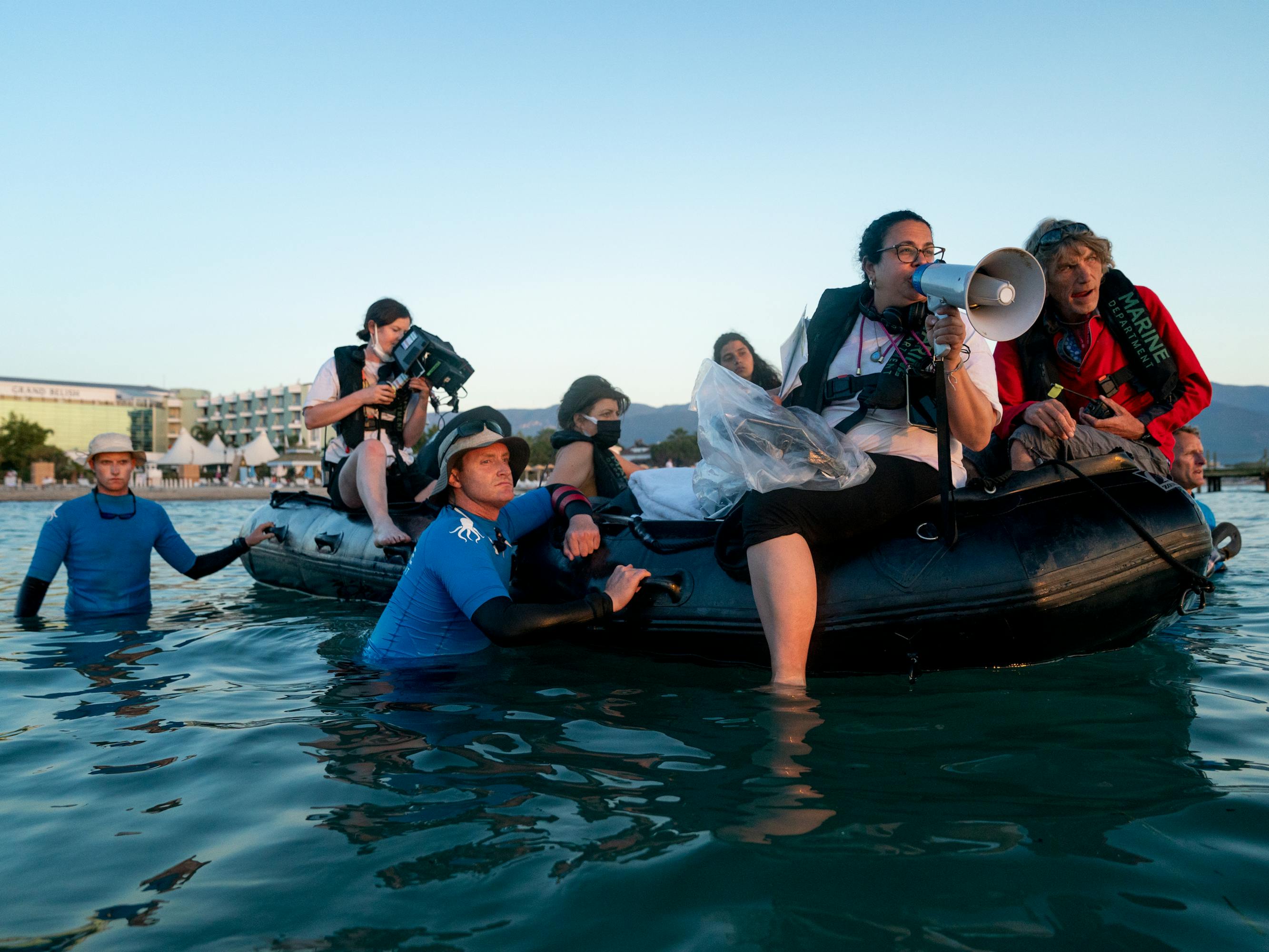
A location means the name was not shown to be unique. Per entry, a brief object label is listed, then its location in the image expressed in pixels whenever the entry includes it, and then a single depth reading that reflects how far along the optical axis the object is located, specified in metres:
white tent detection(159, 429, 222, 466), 49.16
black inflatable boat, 3.46
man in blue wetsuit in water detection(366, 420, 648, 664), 3.54
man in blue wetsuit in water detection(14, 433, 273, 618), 5.83
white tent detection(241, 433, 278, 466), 48.31
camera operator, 6.38
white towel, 4.43
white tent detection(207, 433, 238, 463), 53.03
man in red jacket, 4.01
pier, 34.84
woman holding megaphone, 3.39
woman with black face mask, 5.42
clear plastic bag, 3.49
